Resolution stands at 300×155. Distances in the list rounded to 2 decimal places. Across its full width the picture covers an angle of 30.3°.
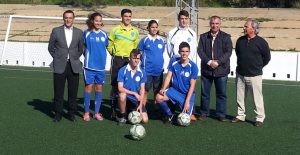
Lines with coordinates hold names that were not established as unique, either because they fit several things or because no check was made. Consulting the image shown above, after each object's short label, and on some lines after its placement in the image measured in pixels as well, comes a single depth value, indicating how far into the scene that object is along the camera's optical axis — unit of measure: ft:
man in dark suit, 28.50
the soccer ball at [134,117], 28.35
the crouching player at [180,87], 28.94
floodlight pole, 53.21
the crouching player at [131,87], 28.60
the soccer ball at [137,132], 24.98
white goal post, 57.41
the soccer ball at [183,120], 28.02
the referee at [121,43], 29.53
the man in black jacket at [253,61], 27.99
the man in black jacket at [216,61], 29.30
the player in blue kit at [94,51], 28.91
